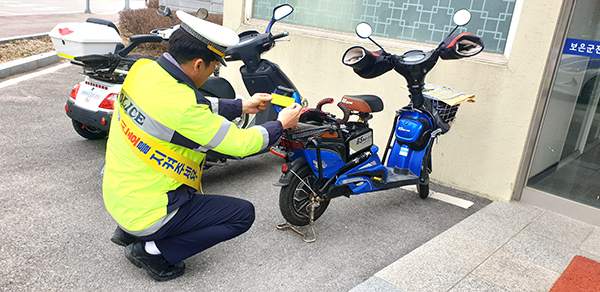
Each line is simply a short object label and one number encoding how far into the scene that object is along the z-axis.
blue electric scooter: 3.32
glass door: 3.93
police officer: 2.34
